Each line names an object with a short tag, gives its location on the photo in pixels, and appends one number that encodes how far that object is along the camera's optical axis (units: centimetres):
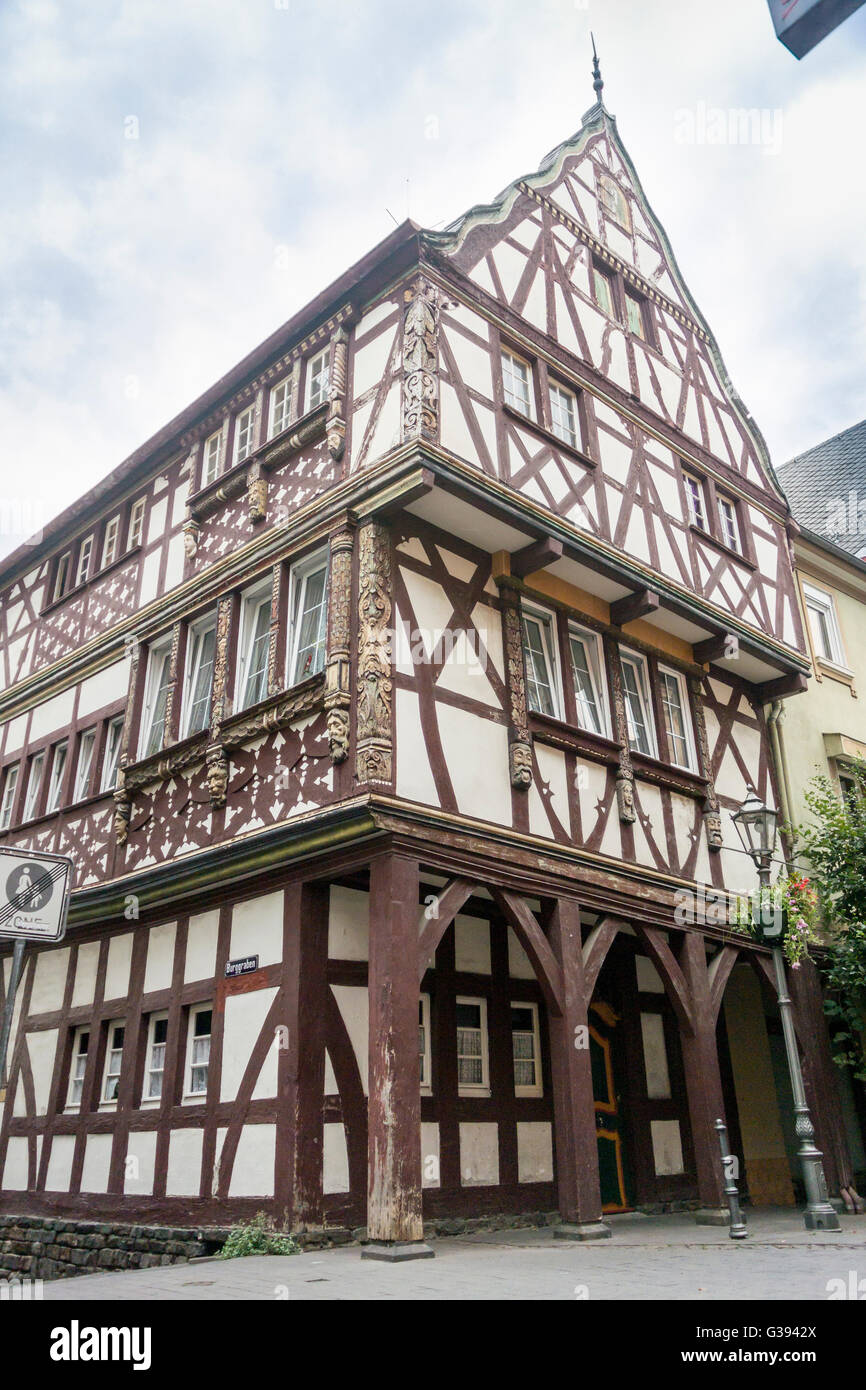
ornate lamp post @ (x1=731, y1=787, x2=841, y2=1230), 988
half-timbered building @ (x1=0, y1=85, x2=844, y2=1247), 961
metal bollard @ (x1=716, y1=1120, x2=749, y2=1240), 920
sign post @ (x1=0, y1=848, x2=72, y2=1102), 720
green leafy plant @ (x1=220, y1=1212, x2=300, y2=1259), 864
